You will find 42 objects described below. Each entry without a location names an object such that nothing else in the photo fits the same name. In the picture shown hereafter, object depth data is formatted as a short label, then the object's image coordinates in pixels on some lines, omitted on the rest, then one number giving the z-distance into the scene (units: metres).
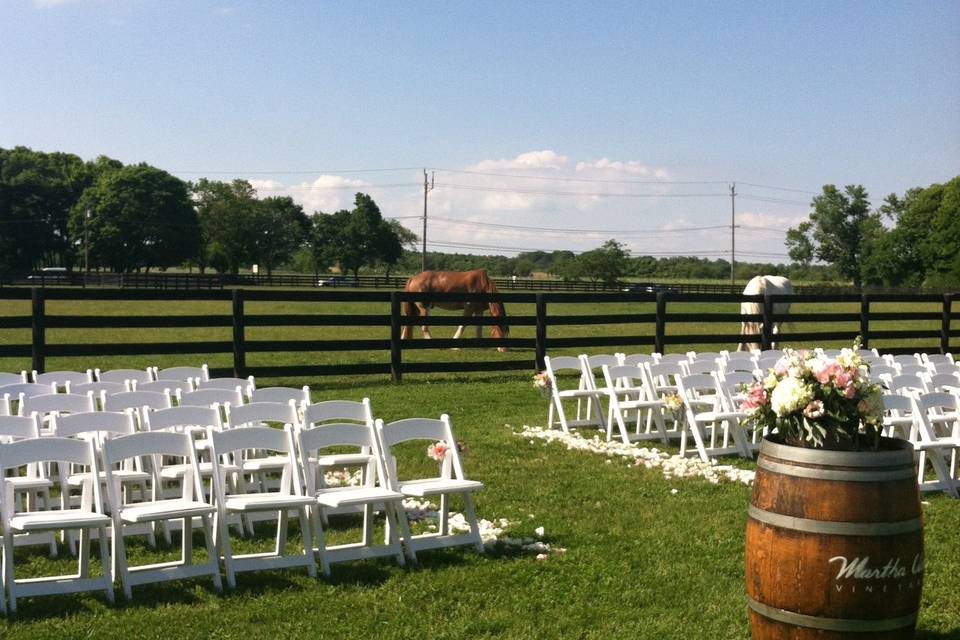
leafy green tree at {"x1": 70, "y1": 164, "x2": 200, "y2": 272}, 79.62
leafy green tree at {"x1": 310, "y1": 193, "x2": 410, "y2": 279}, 99.75
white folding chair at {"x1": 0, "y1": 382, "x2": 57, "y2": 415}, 8.83
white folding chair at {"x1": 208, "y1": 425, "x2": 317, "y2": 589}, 5.78
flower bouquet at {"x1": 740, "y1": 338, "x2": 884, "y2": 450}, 4.64
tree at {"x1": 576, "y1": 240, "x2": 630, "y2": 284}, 82.94
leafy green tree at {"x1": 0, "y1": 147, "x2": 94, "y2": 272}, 79.69
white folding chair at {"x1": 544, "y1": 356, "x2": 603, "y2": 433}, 11.25
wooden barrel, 4.29
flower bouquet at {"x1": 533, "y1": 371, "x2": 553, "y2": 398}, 11.48
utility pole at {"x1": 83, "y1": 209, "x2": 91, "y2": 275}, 72.05
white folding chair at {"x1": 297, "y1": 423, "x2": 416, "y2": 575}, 6.01
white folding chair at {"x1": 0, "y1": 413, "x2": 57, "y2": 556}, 6.46
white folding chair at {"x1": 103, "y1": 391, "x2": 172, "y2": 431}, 8.16
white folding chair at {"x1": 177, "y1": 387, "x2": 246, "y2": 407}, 8.22
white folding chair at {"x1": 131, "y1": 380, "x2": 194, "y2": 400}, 9.16
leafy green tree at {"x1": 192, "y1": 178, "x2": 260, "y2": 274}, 96.69
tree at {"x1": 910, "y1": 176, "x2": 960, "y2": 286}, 73.56
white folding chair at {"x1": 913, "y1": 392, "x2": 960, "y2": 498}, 8.34
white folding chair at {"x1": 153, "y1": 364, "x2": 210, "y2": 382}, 10.70
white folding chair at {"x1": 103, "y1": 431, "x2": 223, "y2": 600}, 5.51
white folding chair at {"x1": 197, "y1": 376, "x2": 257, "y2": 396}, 9.30
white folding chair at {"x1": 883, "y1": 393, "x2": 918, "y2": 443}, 8.60
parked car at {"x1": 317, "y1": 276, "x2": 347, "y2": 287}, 66.89
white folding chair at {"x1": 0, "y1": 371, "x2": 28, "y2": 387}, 9.60
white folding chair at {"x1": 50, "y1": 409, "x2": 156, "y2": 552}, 6.55
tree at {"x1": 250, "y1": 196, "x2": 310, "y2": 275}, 101.88
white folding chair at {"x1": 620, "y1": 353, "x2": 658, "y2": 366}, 11.86
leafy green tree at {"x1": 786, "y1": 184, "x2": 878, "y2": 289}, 96.31
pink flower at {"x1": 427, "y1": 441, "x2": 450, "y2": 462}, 6.73
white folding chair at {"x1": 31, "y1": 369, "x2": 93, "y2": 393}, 10.30
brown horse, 23.31
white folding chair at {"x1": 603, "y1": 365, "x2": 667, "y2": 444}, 10.54
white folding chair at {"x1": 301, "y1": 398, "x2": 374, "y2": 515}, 7.20
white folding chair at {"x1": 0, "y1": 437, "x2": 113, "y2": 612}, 5.28
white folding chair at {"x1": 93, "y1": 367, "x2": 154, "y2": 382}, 10.48
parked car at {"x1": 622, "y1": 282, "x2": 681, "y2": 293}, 60.36
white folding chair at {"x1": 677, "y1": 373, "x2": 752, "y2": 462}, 9.66
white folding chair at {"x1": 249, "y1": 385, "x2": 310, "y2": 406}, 8.47
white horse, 22.47
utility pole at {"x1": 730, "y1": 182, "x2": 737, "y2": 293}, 75.50
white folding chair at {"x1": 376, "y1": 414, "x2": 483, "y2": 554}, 6.32
